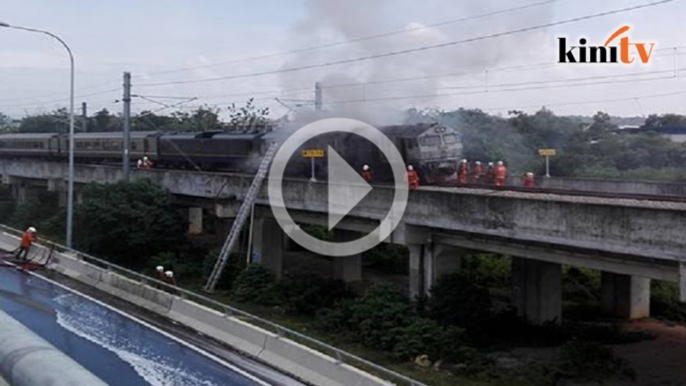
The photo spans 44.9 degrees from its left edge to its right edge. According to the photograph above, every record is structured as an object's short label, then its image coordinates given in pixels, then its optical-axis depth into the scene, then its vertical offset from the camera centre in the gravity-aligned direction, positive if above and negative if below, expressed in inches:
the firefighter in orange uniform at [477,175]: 1268.5 +35.6
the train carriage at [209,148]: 1400.1 +85.4
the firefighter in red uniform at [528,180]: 1147.3 +26.0
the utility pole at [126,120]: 1450.5 +133.0
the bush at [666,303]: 1164.1 -149.2
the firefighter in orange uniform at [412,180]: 941.3 +20.0
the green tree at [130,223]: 1323.8 -48.2
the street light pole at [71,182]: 1254.9 +16.8
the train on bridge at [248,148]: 1194.0 +82.0
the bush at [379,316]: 844.0 -126.3
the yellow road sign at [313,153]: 1198.9 +62.3
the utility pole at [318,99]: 1389.4 +177.5
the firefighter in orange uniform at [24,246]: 1243.8 -81.6
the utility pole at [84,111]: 2801.7 +280.8
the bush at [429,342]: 785.6 -139.2
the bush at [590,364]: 768.3 -155.6
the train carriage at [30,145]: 2199.8 +135.6
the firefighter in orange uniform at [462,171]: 1235.2 +39.7
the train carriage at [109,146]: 1768.0 +109.8
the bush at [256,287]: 1071.6 -121.3
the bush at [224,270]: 1179.3 -108.5
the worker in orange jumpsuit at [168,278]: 1034.8 -105.5
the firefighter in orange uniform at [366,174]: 1123.9 +30.7
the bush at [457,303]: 898.1 -115.1
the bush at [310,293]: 1055.0 -129.8
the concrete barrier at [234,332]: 669.9 -133.0
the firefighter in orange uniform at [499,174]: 1133.1 +33.2
